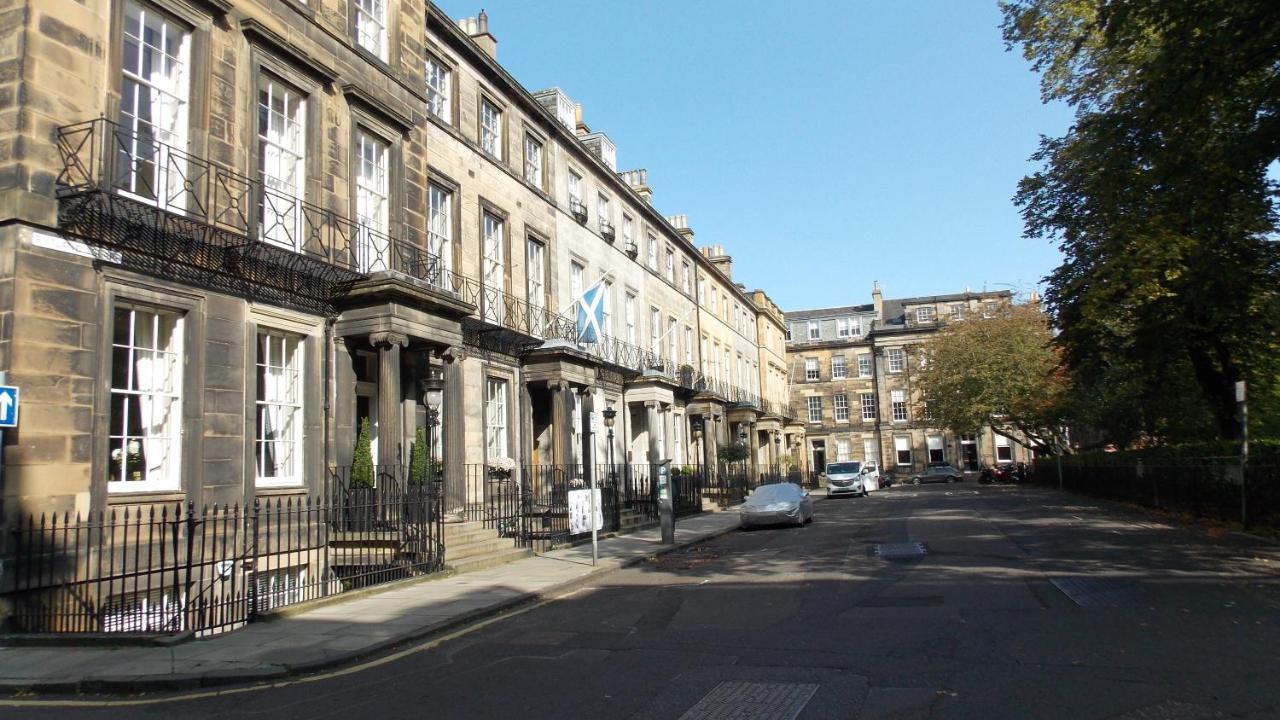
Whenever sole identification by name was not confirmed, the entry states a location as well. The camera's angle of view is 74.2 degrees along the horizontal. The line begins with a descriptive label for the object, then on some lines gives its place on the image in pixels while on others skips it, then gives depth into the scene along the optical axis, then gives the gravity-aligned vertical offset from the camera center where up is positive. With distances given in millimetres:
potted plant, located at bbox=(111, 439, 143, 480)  10609 +81
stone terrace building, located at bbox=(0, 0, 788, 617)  9836 +3134
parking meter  19000 -1371
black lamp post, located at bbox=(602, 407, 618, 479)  20859 +763
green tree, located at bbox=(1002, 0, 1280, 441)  12414 +4215
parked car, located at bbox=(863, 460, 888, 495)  47562 -2189
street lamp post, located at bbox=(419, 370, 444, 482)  15344 +1050
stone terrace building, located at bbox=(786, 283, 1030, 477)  72438 +4825
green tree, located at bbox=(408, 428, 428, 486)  14969 -108
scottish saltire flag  21016 +3416
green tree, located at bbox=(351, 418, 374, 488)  14281 -100
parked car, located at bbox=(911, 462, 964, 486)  61250 -2684
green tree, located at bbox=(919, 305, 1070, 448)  45875 +3266
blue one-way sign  8117 +606
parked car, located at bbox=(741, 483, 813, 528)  23031 -1744
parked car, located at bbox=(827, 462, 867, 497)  41625 -1964
